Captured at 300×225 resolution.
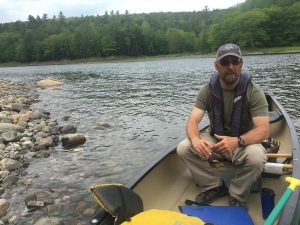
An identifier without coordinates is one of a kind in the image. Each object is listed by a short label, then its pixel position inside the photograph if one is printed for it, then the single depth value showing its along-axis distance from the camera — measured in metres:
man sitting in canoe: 3.30
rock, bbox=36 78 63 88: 25.28
